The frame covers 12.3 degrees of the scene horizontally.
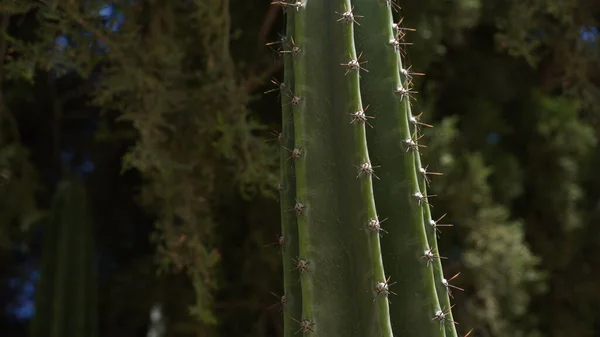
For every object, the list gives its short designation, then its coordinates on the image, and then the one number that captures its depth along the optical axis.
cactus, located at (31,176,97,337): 2.84
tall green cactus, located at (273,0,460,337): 2.29
